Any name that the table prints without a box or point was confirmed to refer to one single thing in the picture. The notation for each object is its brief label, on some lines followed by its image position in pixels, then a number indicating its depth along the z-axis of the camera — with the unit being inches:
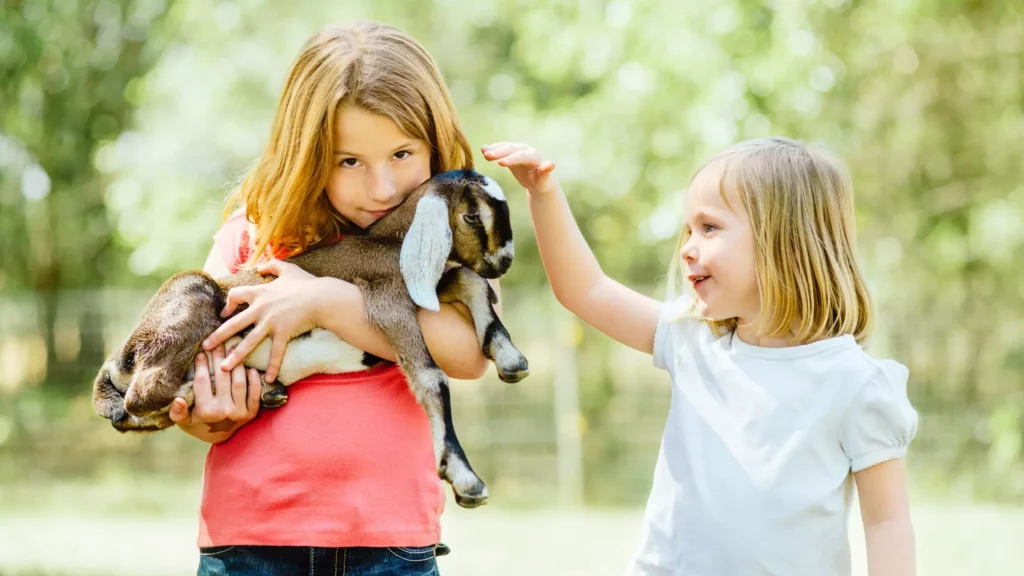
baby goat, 101.3
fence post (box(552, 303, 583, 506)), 410.0
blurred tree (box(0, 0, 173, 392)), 587.2
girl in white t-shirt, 90.6
